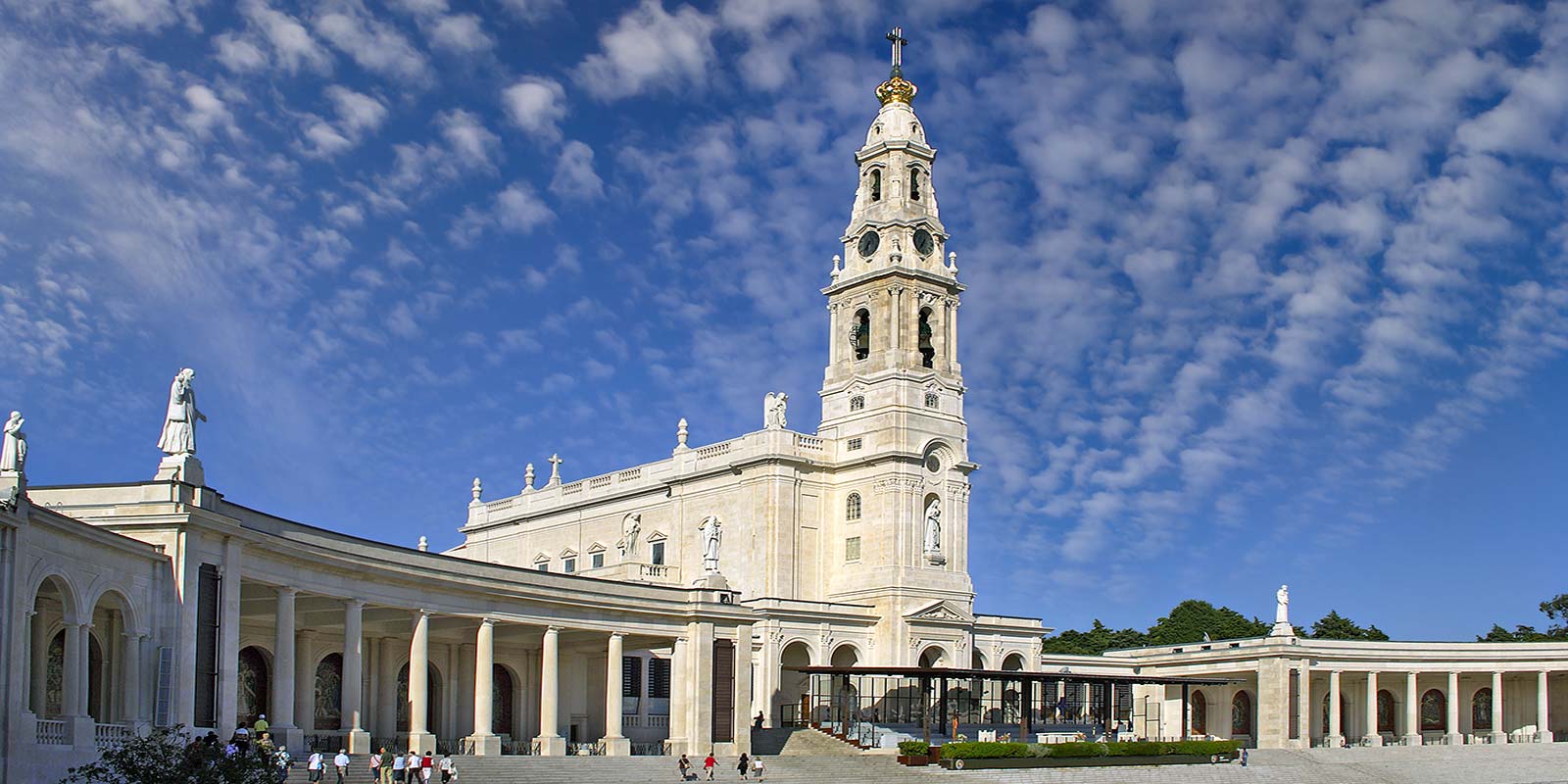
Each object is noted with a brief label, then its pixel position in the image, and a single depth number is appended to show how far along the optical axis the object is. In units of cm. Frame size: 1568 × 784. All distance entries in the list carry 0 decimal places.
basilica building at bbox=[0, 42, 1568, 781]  3688
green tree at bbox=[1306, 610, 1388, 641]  11281
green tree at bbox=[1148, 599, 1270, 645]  11688
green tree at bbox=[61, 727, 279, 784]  2945
